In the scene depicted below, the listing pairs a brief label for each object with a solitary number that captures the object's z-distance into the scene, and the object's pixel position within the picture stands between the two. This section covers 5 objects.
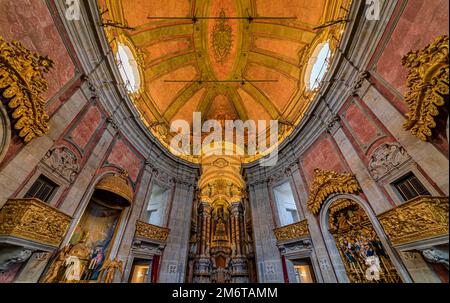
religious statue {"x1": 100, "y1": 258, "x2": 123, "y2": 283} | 5.32
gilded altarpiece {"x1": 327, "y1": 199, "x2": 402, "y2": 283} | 4.65
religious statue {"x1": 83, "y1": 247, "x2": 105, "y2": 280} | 5.22
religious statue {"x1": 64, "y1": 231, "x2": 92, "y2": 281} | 4.57
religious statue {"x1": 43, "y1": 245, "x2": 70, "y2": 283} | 3.99
